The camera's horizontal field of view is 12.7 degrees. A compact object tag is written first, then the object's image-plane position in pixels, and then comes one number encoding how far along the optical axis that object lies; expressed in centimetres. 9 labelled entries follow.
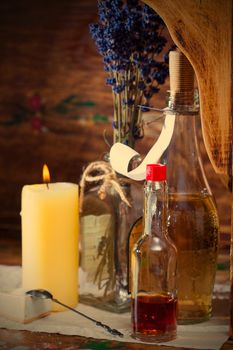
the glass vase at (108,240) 98
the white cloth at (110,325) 89
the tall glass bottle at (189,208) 93
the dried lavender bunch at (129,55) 95
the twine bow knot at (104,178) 97
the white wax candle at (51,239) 96
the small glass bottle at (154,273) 89
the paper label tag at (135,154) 94
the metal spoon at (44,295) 94
